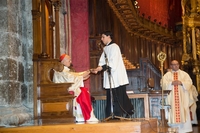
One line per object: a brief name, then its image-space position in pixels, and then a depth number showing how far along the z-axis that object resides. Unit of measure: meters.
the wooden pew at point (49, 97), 6.59
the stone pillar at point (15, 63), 5.92
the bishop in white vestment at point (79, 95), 6.75
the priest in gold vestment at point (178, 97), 8.86
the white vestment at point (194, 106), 11.06
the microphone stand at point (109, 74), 5.93
